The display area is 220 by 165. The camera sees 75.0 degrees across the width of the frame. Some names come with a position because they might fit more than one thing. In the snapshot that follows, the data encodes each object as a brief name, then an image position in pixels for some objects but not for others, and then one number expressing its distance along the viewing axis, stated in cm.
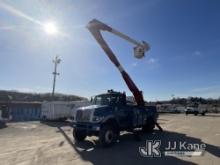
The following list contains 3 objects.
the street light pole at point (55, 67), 2510
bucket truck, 757
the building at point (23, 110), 2033
